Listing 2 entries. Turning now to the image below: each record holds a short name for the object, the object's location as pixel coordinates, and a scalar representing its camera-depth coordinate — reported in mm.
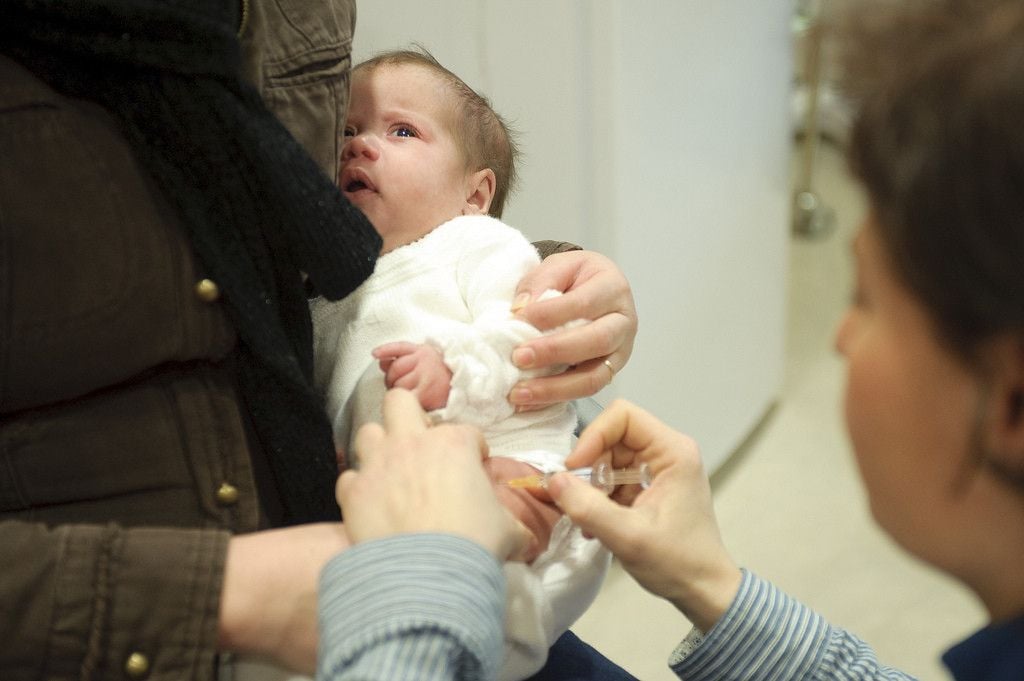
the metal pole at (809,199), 2848
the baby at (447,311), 873
